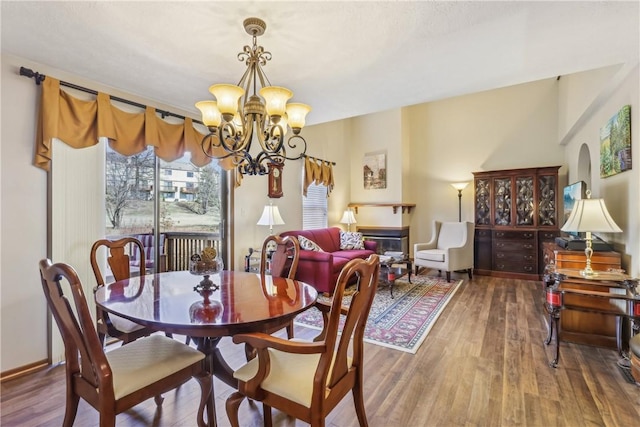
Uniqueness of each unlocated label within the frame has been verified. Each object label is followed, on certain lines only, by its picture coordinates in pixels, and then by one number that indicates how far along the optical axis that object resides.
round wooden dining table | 1.37
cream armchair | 5.23
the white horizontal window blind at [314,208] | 5.78
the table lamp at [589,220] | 2.48
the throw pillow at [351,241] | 5.59
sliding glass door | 3.02
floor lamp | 6.21
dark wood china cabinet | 5.22
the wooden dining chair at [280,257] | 2.40
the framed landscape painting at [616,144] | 2.57
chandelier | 1.84
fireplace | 6.50
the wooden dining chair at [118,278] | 1.96
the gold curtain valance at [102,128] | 2.36
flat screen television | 3.57
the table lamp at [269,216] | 4.29
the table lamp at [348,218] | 6.52
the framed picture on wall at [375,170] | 6.83
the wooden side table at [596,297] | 2.30
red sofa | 4.24
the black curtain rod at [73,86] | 2.29
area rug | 2.92
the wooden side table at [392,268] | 4.26
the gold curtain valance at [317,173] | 5.49
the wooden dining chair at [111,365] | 1.26
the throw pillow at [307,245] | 4.50
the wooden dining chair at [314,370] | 1.24
